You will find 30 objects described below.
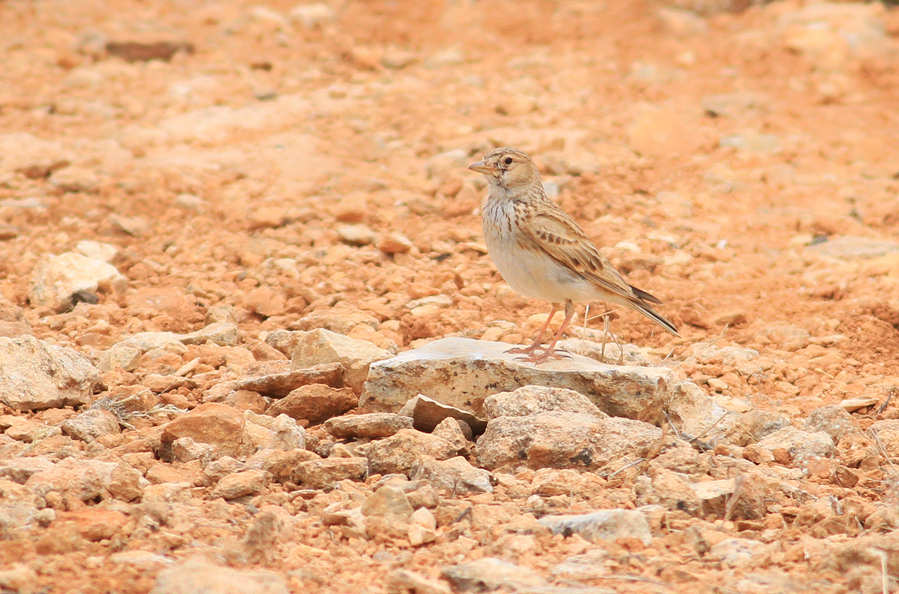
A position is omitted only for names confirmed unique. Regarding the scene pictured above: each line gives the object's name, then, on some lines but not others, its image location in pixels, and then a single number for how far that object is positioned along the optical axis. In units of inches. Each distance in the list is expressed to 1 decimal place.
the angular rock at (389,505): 300.4
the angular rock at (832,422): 394.6
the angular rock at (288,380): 408.5
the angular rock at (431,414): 377.1
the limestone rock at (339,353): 424.2
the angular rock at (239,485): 315.0
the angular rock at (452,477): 326.6
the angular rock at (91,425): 362.3
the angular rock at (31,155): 701.3
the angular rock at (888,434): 379.9
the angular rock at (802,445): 368.8
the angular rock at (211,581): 238.4
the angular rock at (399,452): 341.4
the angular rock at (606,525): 290.7
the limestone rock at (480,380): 392.2
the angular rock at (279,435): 359.3
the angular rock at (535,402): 370.6
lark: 465.7
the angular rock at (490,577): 259.1
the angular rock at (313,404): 394.3
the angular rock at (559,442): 346.0
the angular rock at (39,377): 384.8
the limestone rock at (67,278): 542.6
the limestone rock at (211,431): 350.9
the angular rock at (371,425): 364.8
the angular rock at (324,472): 329.4
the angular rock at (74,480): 299.7
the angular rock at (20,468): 306.2
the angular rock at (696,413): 397.7
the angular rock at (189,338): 473.4
